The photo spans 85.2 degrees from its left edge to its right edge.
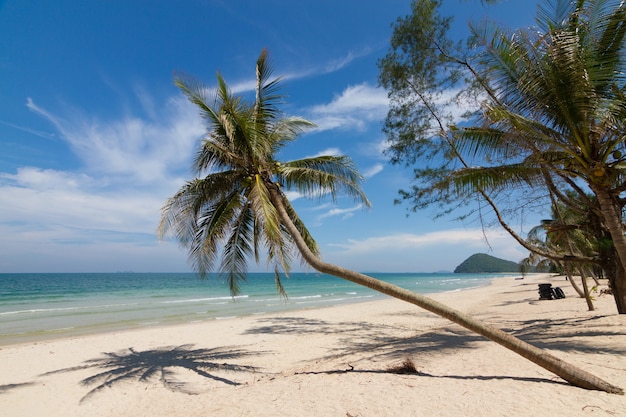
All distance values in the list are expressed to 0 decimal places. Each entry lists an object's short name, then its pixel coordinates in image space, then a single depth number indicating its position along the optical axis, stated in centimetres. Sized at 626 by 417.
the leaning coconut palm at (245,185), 637
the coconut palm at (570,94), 475
